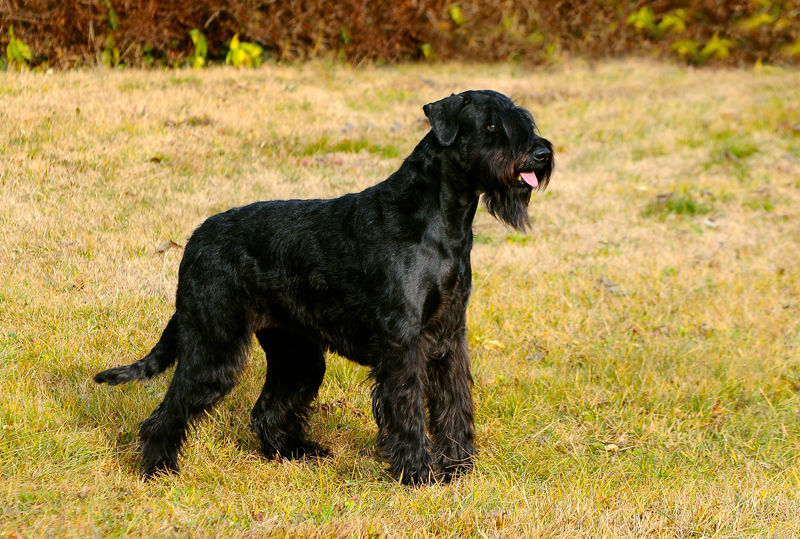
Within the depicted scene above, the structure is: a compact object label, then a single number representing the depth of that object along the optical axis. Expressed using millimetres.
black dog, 8453
